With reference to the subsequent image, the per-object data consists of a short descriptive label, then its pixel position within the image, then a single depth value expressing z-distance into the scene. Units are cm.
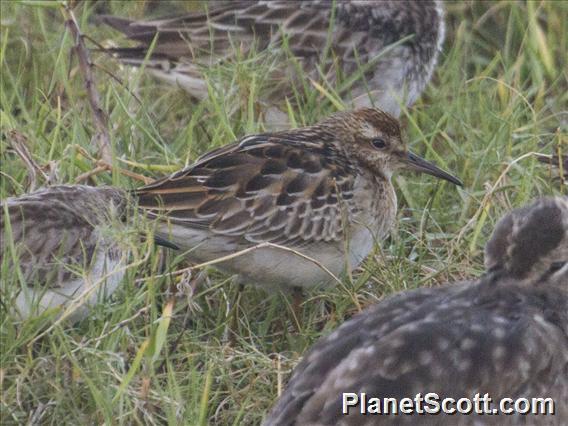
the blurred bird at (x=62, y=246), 1307
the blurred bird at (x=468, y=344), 1055
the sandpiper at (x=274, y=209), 1430
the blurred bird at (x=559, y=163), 1556
